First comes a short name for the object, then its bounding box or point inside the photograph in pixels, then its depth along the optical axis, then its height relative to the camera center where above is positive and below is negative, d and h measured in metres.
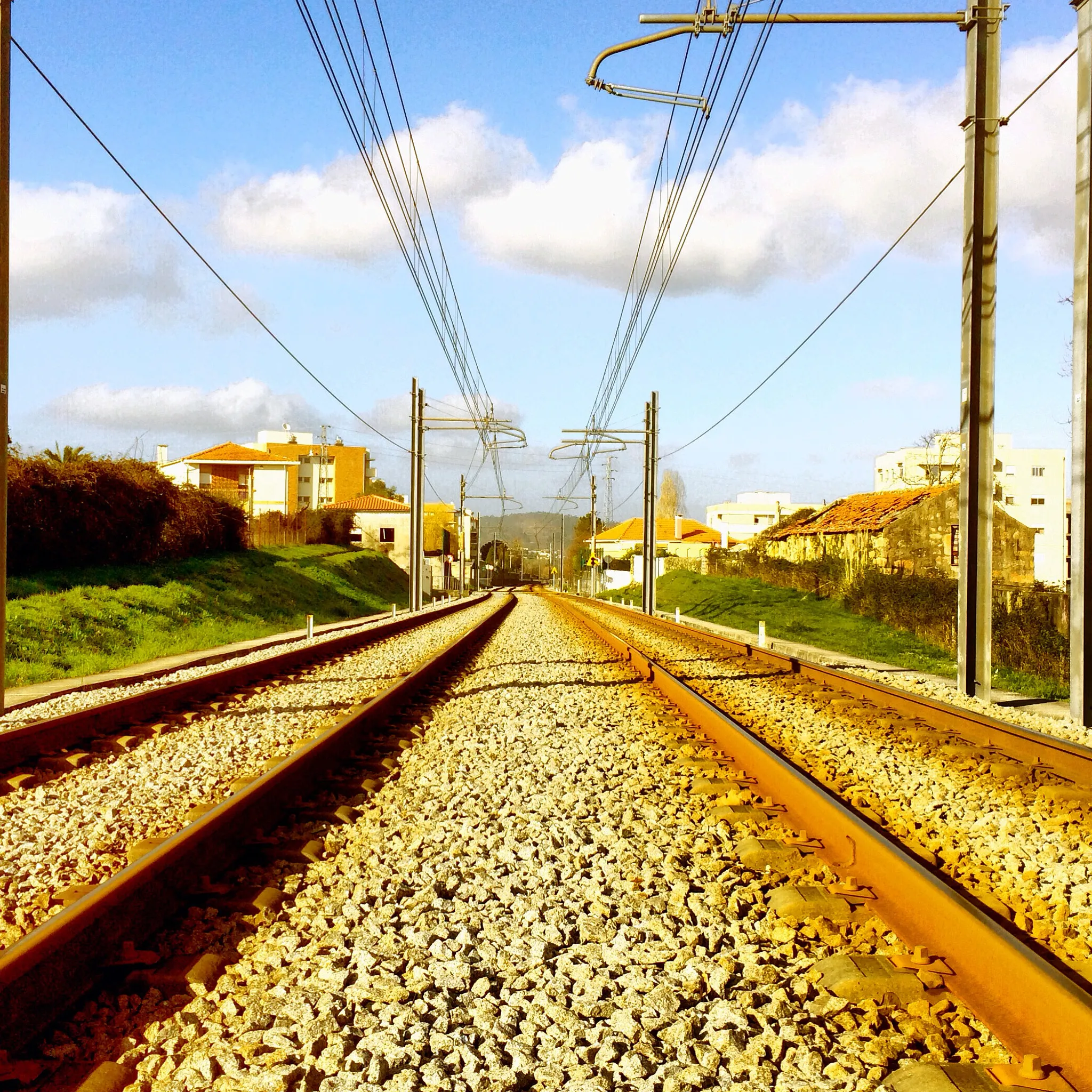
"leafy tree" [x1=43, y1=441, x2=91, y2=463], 25.23 +2.54
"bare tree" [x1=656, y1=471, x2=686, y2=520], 136.38 +8.87
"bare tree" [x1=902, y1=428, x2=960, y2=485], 63.34 +7.88
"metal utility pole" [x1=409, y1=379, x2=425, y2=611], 35.28 +2.34
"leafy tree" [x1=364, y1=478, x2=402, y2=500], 124.75 +8.83
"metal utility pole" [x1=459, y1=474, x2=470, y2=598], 64.25 +0.38
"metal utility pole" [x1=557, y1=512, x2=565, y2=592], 91.89 -1.58
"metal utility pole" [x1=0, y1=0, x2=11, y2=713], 9.65 +3.56
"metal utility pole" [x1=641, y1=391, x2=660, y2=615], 36.66 +2.10
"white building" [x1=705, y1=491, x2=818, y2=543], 123.50 +6.35
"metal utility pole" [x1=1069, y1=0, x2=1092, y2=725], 9.52 +1.57
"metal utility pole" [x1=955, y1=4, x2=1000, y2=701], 11.36 +2.60
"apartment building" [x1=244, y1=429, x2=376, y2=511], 98.31 +9.61
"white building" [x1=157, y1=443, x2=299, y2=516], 75.06 +6.54
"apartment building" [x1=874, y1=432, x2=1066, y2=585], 73.19 +6.93
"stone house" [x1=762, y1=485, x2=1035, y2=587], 36.72 +1.03
